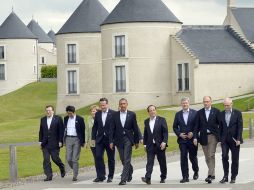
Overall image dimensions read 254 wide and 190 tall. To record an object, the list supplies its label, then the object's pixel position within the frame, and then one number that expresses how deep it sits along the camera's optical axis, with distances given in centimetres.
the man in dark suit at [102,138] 2120
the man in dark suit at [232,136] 1989
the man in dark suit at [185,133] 2042
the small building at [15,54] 10119
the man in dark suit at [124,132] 2081
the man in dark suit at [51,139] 2195
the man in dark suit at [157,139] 2041
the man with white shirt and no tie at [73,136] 2173
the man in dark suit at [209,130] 2028
